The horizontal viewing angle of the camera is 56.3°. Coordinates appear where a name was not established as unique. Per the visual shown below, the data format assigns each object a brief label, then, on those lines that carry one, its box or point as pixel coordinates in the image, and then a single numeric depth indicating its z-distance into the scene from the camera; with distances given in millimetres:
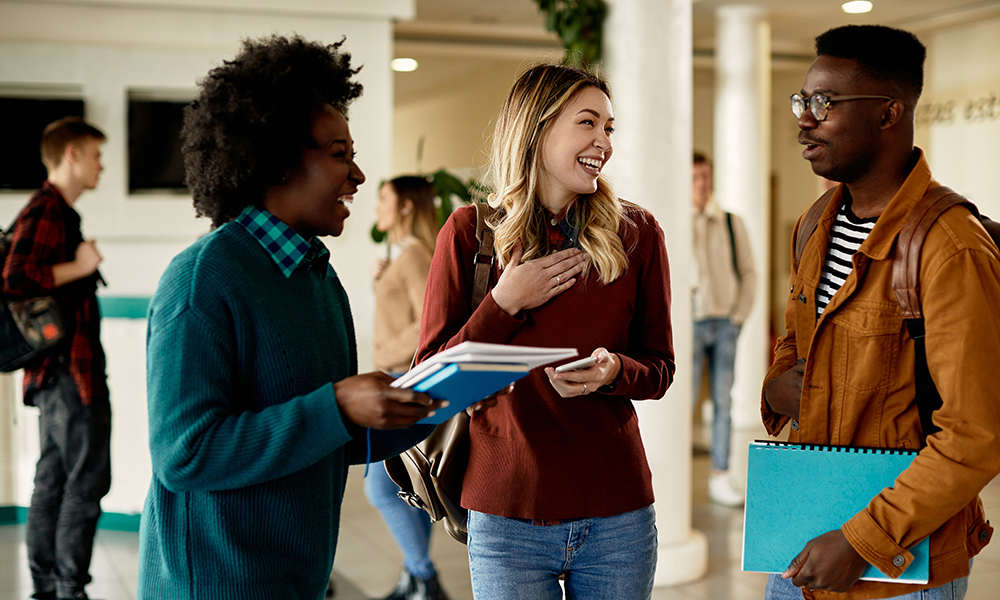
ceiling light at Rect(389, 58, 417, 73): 11516
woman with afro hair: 1309
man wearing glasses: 1426
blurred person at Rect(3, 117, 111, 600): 3873
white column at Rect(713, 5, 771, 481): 8406
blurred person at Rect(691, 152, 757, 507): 6004
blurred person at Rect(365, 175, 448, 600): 3811
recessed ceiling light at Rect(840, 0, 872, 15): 8562
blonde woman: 1867
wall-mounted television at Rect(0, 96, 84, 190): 7176
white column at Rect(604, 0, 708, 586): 4000
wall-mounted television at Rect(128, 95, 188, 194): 7398
